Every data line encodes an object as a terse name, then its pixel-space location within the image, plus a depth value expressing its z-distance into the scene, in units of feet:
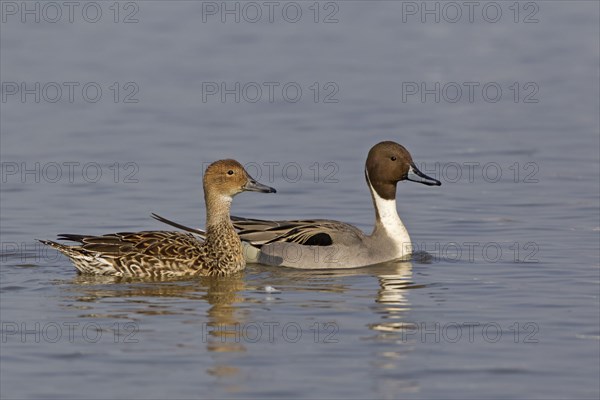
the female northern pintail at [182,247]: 42.55
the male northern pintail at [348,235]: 45.32
